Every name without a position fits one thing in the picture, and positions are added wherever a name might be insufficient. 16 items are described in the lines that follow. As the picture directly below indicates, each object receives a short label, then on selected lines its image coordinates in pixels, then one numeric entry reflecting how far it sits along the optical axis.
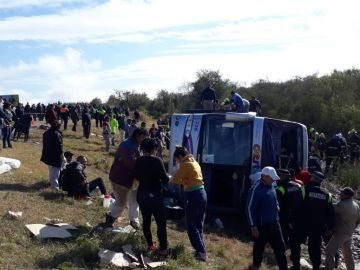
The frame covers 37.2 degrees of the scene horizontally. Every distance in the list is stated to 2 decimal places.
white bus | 11.42
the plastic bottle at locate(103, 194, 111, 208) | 10.63
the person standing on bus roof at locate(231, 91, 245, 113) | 13.58
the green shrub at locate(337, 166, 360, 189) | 19.80
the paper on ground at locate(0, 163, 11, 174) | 12.90
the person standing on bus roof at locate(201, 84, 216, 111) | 15.02
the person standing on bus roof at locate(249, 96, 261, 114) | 17.64
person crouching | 10.98
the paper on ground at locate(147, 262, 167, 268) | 7.30
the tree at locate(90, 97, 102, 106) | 63.91
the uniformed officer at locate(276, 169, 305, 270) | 9.03
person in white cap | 7.79
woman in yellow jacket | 7.95
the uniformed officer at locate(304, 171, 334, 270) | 8.88
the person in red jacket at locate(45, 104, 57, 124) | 14.94
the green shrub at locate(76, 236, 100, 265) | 7.37
